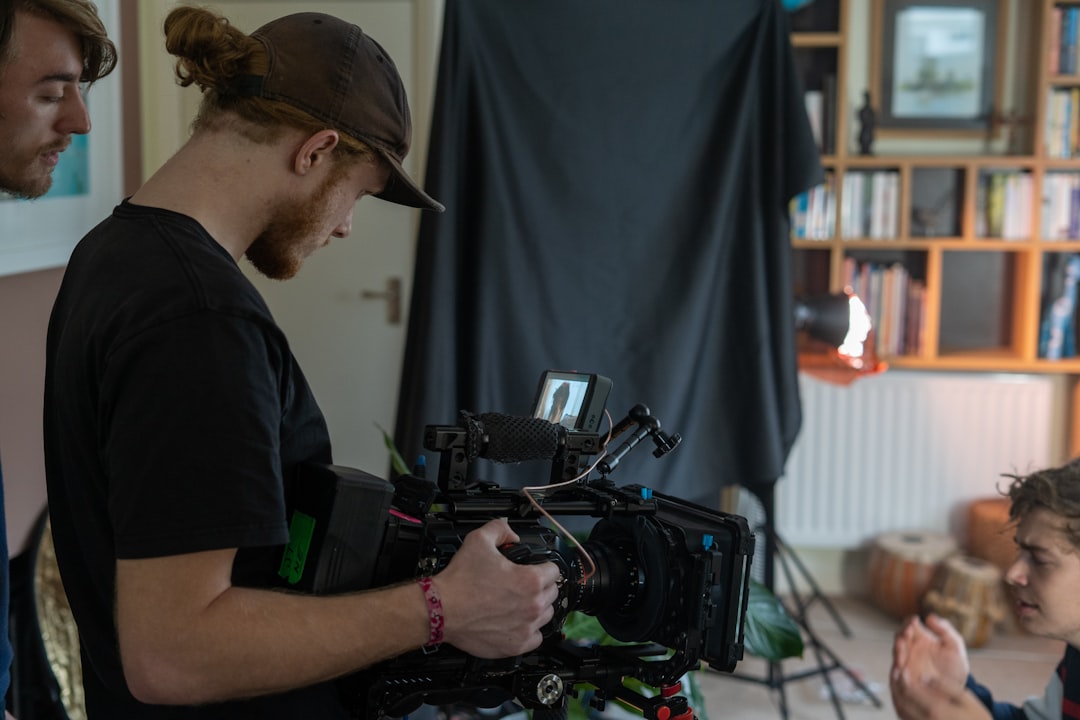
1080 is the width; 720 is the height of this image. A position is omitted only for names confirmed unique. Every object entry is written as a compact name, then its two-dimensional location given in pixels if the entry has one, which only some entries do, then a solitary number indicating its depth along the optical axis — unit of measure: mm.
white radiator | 3879
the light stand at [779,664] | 2705
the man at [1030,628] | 1540
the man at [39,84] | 1145
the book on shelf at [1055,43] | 3697
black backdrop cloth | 2373
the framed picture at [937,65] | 3834
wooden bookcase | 3760
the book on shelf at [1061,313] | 3816
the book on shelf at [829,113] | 3770
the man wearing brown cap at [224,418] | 827
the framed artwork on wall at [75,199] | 1946
